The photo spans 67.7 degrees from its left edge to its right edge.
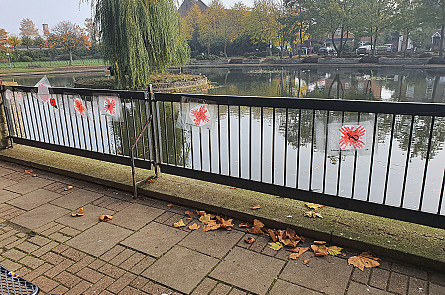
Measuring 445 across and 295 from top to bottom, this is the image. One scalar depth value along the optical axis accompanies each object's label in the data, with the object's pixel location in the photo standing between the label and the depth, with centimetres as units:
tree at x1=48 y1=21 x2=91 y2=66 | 5959
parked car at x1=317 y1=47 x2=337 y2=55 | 5906
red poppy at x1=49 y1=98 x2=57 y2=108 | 495
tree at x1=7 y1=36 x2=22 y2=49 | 5855
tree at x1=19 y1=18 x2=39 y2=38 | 10756
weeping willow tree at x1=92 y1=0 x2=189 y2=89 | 1711
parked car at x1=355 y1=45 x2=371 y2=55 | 5356
